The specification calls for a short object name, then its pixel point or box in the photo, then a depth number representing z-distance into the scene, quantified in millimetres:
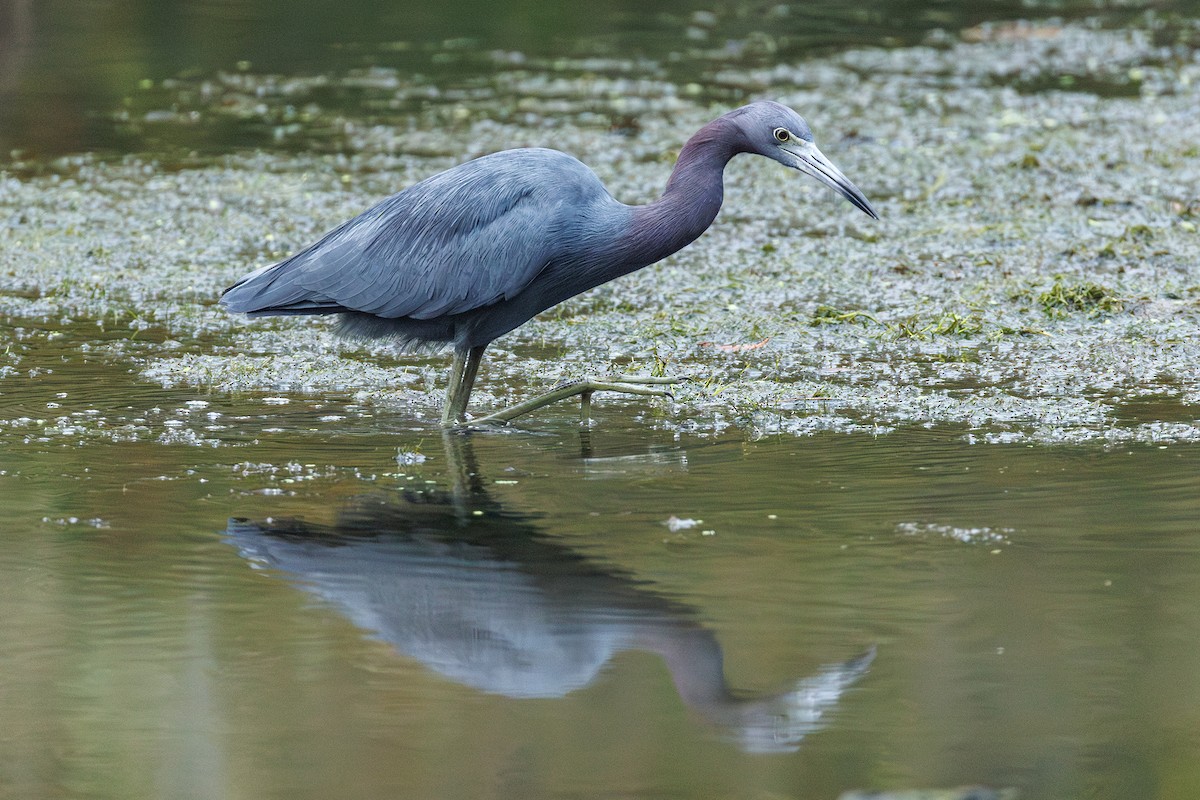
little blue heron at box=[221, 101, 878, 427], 12547
